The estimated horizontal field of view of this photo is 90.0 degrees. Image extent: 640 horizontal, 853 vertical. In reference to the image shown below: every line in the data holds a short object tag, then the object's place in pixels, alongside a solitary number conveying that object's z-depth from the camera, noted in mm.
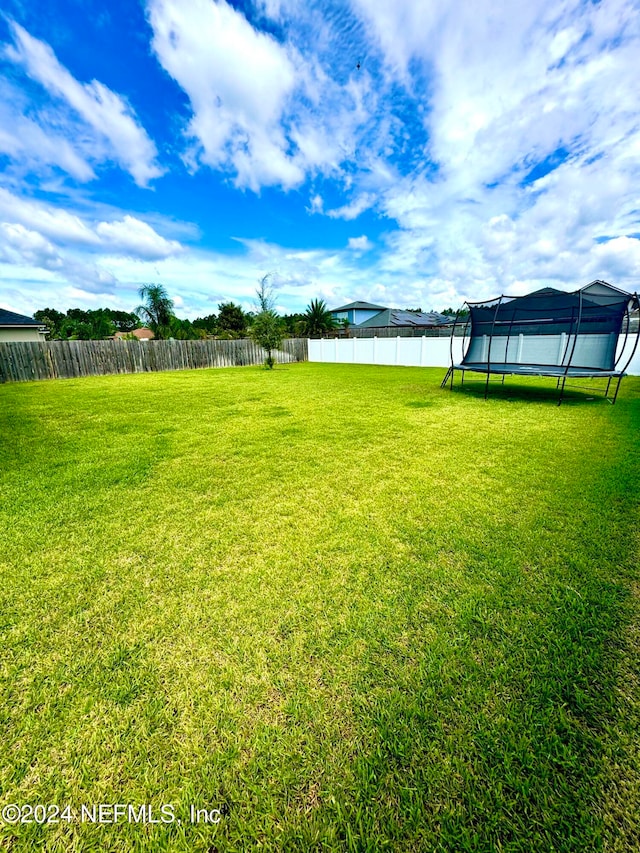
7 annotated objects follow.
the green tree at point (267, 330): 14023
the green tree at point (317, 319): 24891
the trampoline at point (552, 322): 6172
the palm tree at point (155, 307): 27281
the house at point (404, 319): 26745
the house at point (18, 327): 15453
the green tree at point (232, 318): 30969
